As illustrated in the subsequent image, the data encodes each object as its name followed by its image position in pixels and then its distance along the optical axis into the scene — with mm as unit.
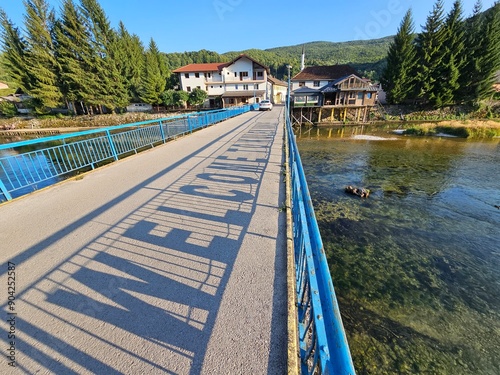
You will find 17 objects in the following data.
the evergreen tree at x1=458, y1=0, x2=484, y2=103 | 29781
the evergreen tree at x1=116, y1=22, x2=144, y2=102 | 35688
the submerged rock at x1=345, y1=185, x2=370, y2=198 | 9000
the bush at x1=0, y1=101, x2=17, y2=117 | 33634
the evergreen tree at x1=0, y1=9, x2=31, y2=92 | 28453
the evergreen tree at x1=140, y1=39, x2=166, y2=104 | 36406
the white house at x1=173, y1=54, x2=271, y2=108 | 40125
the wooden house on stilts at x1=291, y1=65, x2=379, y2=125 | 30344
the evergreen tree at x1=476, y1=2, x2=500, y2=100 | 28734
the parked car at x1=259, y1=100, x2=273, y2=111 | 28109
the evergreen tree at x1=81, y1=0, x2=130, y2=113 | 30719
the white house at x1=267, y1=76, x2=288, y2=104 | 43125
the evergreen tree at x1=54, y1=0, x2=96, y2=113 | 28500
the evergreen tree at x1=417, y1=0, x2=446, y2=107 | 31047
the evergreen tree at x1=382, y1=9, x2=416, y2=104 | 31891
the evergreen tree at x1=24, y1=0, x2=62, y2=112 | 27609
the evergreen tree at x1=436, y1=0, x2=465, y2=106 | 30031
